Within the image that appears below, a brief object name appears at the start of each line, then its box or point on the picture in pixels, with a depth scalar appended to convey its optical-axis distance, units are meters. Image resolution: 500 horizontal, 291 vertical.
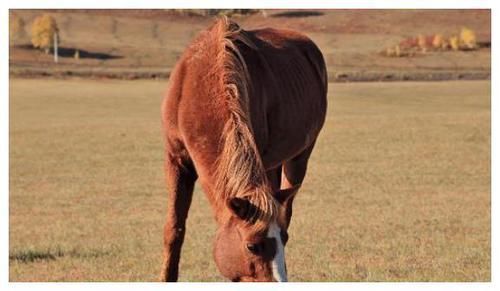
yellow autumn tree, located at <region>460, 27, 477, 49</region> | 75.62
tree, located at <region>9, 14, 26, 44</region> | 76.81
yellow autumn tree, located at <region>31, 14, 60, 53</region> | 75.31
